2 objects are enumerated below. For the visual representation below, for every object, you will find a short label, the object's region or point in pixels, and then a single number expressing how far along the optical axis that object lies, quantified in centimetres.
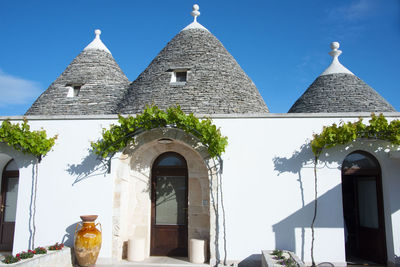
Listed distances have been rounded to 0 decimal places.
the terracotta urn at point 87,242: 673
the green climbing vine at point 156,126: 691
